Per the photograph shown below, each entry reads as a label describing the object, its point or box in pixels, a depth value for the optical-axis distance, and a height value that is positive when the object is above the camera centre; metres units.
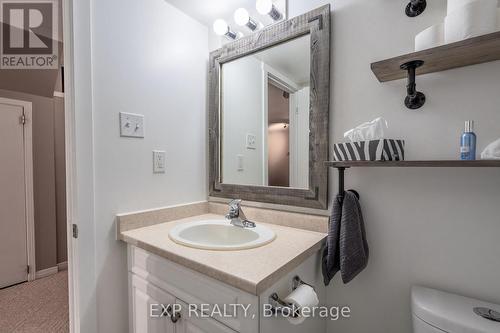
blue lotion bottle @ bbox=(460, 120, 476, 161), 0.74 +0.05
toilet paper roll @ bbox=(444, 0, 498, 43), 0.67 +0.42
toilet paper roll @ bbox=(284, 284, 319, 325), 0.75 -0.45
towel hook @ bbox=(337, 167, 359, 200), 1.04 -0.08
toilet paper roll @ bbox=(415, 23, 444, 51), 0.77 +0.42
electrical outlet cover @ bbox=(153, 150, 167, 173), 1.33 +0.00
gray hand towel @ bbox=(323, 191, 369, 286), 0.90 -0.32
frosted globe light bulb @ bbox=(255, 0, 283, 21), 1.17 +0.77
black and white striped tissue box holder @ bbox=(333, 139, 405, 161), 0.85 +0.04
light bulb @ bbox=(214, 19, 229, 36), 1.37 +0.80
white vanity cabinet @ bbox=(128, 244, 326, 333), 0.74 -0.52
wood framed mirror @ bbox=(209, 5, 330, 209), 1.13 +0.27
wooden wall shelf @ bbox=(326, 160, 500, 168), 0.67 -0.01
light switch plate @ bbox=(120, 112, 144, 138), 1.19 +0.19
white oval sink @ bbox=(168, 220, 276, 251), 1.12 -0.37
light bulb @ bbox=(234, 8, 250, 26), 1.27 +0.79
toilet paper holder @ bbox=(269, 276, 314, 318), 0.74 -0.47
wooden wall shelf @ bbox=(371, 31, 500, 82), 0.68 +0.34
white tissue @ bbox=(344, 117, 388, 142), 0.88 +0.12
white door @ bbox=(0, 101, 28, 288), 2.16 -0.36
